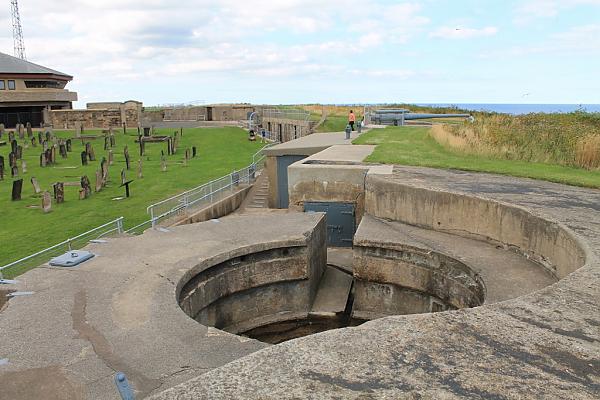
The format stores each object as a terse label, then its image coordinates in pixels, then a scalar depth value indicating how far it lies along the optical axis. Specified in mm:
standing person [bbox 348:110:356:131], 27000
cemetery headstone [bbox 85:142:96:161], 31000
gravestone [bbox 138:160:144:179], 24594
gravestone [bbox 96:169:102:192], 21594
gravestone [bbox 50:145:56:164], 29369
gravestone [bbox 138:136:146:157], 32528
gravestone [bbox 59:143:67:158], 32094
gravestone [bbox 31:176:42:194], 21450
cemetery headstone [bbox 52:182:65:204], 19422
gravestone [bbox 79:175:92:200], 20219
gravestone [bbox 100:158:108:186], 22834
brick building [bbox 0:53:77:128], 47750
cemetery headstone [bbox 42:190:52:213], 17938
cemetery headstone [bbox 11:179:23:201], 20031
